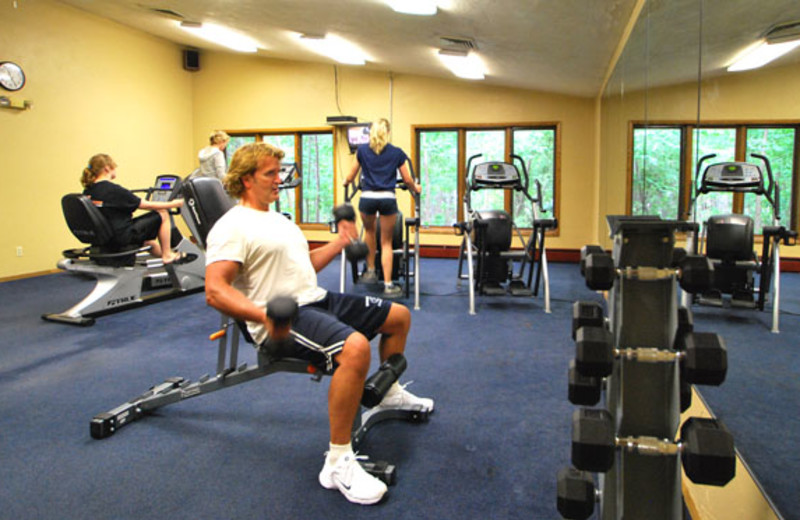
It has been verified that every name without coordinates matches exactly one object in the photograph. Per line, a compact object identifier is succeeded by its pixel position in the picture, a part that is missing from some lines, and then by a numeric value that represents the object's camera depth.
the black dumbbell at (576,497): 1.21
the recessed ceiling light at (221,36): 6.81
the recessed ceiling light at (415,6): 4.28
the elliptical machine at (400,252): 4.97
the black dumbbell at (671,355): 1.14
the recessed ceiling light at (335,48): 6.39
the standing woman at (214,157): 5.34
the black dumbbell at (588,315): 1.39
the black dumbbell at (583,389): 1.31
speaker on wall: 8.92
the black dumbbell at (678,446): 1.10
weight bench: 2.15
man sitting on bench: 1.90
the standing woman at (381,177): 4.90
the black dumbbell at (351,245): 2.22
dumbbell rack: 1.20
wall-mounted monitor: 8.16
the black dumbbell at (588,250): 1.34
